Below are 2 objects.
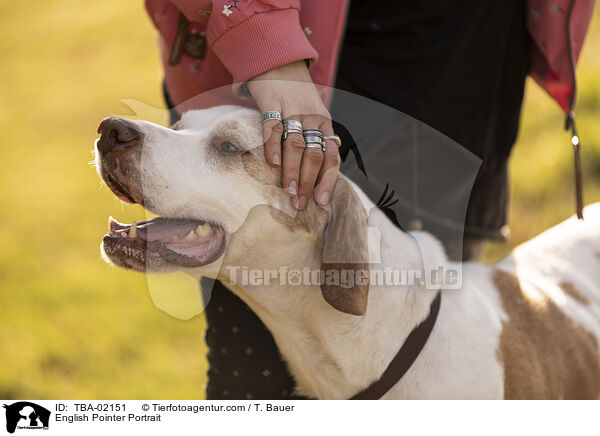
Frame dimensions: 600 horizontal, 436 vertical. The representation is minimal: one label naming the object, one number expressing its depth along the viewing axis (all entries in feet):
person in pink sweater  8.05
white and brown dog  8.09
